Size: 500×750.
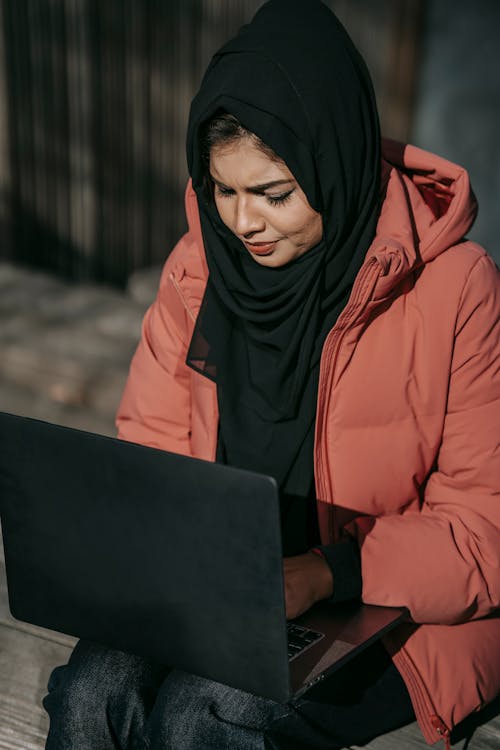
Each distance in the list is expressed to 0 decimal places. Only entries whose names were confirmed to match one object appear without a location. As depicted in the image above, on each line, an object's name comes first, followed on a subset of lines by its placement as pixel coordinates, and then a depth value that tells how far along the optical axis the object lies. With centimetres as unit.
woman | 159
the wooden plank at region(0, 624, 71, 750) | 177
